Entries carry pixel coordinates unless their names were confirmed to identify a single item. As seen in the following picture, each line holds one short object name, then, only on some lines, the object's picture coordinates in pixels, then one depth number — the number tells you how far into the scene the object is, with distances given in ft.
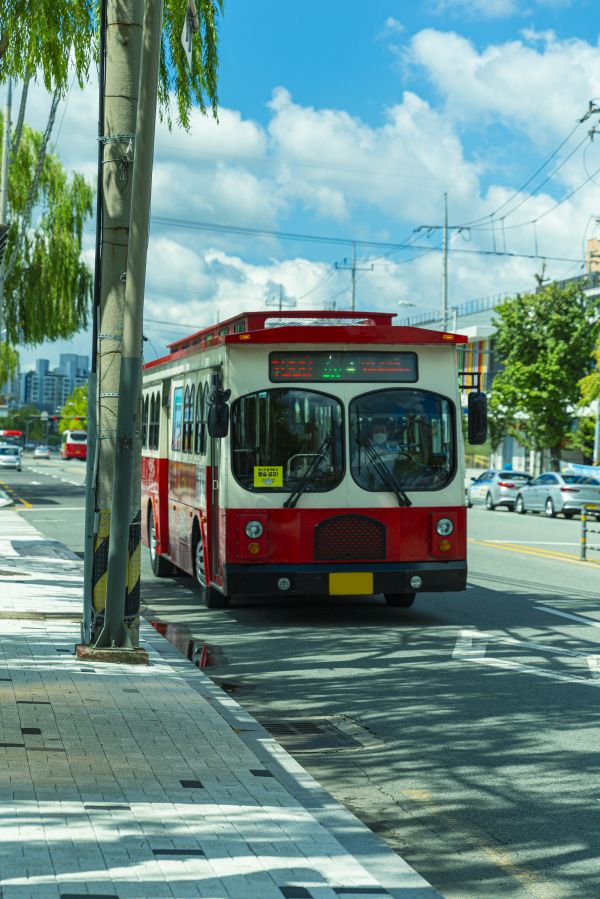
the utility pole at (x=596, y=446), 182.26
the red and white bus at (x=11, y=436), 480.15
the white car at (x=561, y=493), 138.00
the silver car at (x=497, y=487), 157.58
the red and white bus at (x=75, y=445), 378.73
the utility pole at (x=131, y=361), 32.96
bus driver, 43.91
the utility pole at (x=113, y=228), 34.83
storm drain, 26.91
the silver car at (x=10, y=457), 253.65
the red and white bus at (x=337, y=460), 43.27
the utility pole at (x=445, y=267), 214.44
